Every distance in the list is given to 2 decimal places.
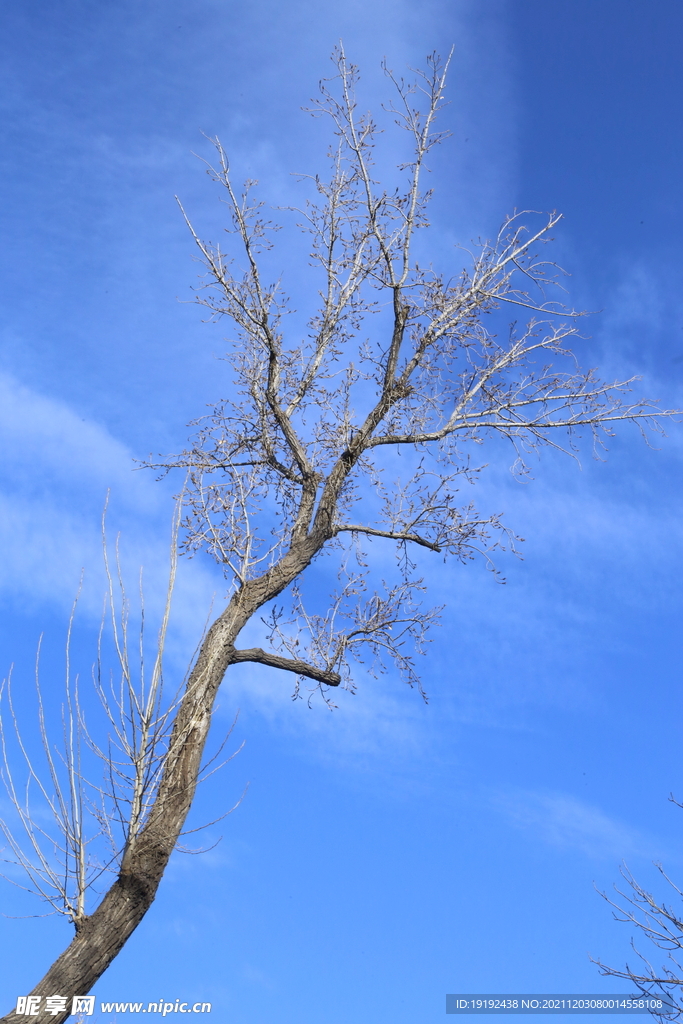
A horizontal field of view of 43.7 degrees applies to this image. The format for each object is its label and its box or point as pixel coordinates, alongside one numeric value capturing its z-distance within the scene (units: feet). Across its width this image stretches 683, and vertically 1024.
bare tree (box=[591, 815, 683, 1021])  25.05
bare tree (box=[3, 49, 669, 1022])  21.97
